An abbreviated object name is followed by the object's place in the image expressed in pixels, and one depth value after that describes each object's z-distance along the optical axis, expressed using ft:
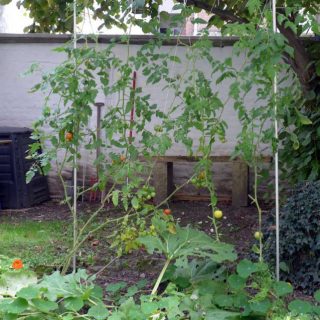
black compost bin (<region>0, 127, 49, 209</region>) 25.64
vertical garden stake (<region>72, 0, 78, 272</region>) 14.52
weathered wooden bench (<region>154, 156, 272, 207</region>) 25.75
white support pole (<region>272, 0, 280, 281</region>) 13.47
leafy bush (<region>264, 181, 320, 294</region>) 14.76
